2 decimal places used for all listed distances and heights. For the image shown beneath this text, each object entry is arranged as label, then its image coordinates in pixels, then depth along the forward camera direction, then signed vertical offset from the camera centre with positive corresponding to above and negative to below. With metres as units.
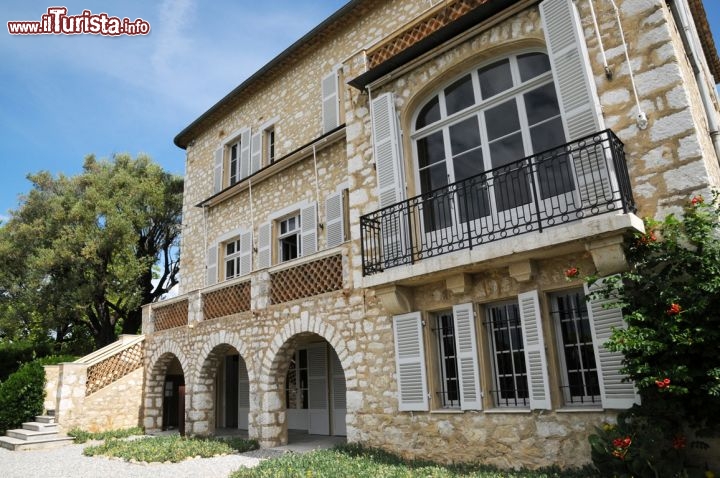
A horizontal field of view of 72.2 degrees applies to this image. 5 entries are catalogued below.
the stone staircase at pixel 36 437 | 11.01 -0.90
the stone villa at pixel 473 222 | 5.45 +1.92
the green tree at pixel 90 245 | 17.48 +5.30
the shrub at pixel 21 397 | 12.87 +0.02
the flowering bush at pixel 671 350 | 4.32 +0.11
